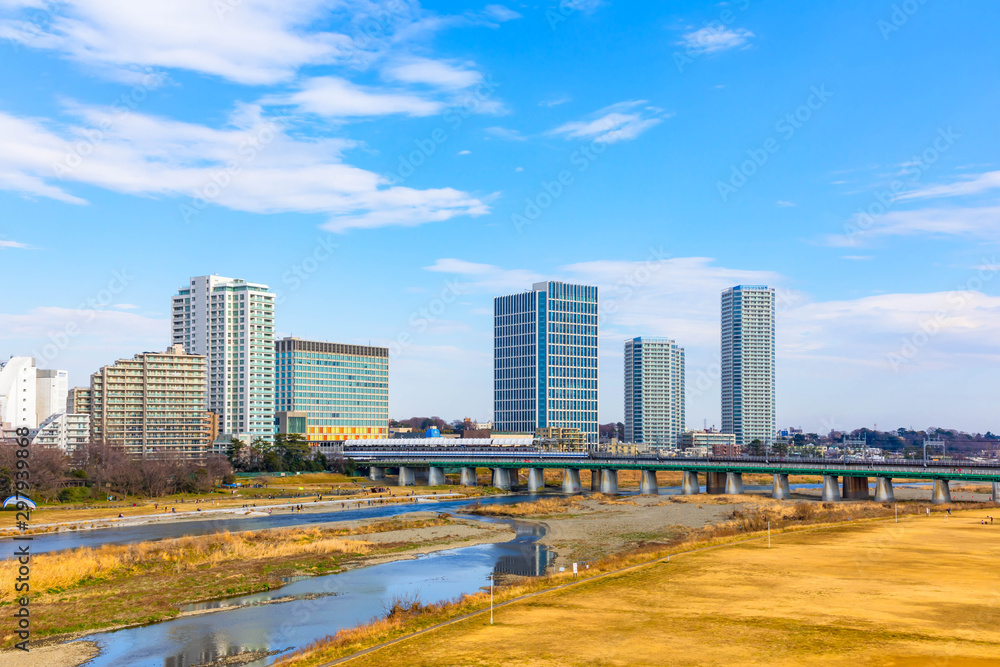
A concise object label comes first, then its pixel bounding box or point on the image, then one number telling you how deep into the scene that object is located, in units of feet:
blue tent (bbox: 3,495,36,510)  340.06
